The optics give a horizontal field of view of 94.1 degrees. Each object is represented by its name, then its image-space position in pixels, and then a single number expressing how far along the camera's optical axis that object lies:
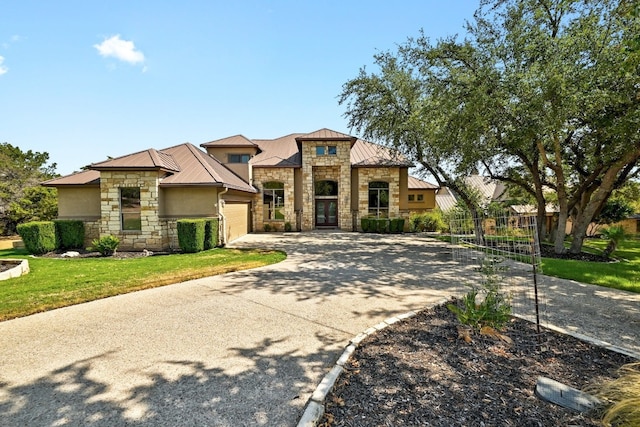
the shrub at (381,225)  19.38
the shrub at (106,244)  11.05
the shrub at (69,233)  12.27
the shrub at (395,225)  19.53
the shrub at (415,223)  20.25
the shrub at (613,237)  10.53
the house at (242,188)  12.45
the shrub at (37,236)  11.31
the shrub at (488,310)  3.91
